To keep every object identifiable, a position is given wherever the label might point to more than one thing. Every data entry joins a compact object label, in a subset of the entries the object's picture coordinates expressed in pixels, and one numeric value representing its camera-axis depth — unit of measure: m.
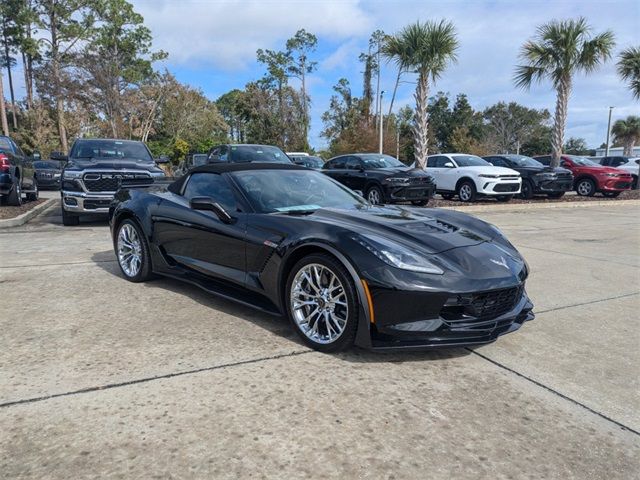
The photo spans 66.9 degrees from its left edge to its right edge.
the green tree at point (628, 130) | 55.72
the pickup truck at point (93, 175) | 8.91
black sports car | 2.99
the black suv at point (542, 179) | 16.20
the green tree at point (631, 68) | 22.84
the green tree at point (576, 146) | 81.91
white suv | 14.48
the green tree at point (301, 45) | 48.78
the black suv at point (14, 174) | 10.07
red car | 17.75
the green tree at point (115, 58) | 31.08
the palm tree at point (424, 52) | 16.62
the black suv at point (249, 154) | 11.60
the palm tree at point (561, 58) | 18.09
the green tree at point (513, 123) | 62.41
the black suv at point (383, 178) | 12.09
